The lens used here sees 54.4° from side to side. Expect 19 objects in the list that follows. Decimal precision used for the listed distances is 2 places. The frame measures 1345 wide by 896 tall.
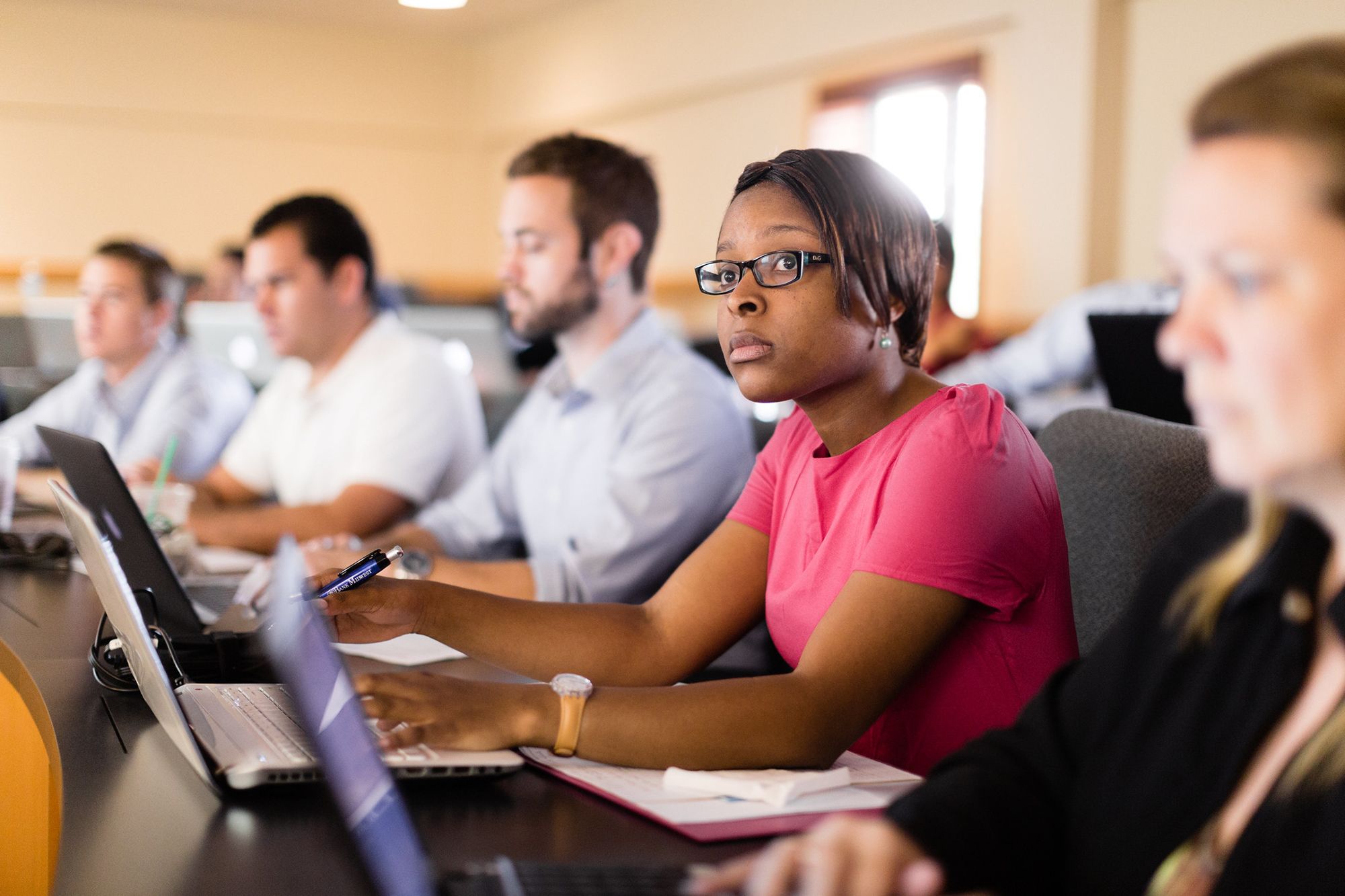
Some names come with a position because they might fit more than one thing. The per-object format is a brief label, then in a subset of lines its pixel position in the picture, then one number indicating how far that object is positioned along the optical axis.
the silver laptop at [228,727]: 0.91
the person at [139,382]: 3.17
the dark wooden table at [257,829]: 0.79
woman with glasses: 1.02
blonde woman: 0.60
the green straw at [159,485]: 2.04
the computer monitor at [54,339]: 3.61
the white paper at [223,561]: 2.03
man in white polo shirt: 2.55
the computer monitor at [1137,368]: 1.92
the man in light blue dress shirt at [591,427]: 1.94
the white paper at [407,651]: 1.37
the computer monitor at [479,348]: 4.19
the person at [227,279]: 6.56
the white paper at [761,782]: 0.92
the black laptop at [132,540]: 1.38
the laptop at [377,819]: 0.64
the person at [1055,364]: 3.60
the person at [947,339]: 3.40
